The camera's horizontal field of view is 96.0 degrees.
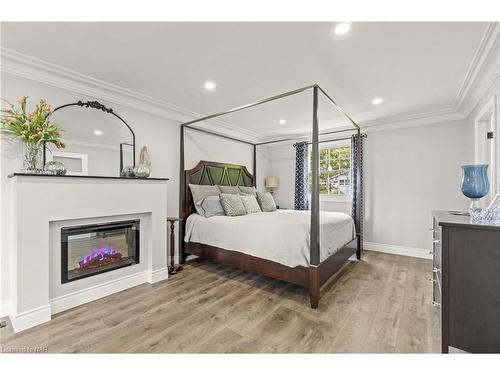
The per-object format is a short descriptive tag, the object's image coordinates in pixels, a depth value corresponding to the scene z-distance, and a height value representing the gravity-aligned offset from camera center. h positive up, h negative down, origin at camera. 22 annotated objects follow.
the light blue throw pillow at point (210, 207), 3.52 -0.31
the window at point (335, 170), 4.72 +0.38
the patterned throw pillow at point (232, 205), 3.54 -0.28
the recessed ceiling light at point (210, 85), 2.74 +1.27
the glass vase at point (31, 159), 2.12 +0.27
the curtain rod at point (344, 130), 4.28 +1.10
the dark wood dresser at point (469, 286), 1.36 -0.62
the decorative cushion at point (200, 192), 3.63 -0.08
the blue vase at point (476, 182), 1.73 +0.04
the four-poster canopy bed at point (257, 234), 2.30 -0.61
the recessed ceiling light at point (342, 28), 1.70 +1.23
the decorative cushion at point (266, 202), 4.23 -0.28
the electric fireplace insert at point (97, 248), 2.31 -0.70
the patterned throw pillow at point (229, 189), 4.12 -0.03
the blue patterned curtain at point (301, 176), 5.08 +0.26
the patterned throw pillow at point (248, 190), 4.47 -0.05
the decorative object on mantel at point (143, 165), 2.87 +0.30
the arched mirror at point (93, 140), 2.50 +0.58
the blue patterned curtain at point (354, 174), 4.08 +0.26
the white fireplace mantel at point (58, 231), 1.92 -0.42
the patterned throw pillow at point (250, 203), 3.83 -0.28
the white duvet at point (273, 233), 2.40 -0.58
